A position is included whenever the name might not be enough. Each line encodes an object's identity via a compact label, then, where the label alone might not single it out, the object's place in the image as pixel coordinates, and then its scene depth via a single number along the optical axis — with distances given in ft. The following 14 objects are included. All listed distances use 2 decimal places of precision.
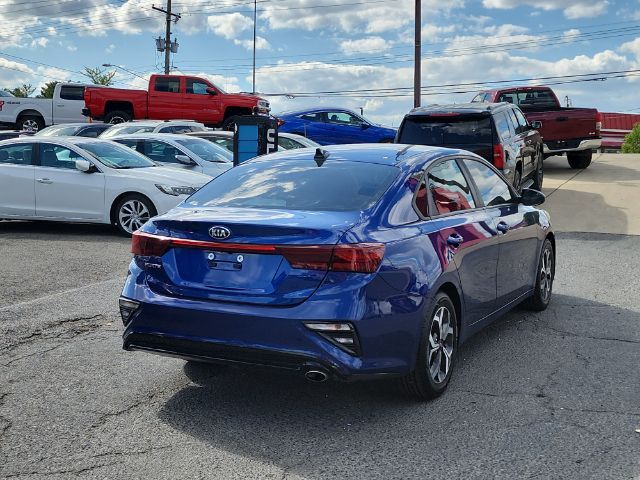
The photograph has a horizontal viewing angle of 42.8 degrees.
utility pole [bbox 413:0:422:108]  96.02
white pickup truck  101.35
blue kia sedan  14.06
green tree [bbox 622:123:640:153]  150.30
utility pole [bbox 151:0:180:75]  165.89
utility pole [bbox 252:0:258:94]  192.20
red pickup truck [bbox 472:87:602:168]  60.54
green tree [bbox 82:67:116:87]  232.94
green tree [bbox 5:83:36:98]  248.20
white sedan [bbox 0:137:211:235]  39.99
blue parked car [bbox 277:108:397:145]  75.56
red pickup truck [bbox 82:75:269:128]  89.92
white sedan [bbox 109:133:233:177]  49.70
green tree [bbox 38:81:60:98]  242.91
